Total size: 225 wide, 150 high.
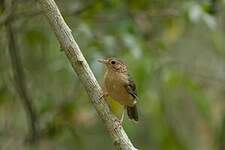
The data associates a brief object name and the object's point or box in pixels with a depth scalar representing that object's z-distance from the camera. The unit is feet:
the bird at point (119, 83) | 28.17
